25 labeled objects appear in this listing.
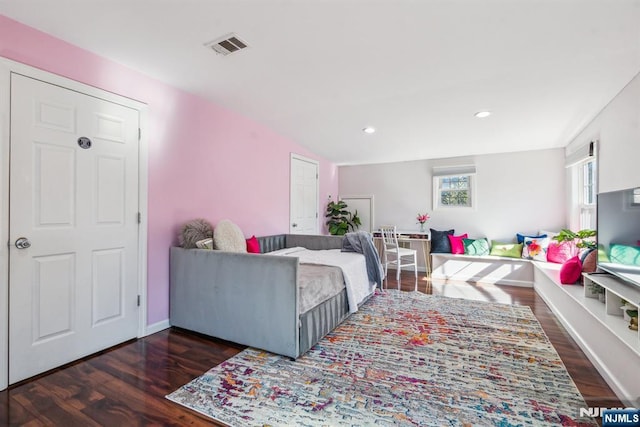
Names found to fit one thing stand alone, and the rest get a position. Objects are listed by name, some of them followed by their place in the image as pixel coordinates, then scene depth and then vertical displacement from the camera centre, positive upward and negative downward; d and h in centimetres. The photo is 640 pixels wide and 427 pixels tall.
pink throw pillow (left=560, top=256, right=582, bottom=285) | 279 -56
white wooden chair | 458 -55
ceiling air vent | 210 +125
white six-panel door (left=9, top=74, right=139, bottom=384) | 187 -12
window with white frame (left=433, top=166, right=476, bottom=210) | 512 +46
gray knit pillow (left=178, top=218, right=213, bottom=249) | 270 -22
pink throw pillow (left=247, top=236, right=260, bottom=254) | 333 -41
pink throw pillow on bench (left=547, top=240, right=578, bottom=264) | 379 -50
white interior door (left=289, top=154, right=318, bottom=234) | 474 +27
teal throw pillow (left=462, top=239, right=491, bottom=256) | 466 -55
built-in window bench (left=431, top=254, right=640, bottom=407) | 161 -81
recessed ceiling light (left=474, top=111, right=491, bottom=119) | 338 +117
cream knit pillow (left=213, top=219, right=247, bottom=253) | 274 -27
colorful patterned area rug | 154 -108
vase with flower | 533 -12
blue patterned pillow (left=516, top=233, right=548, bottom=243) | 440 -35
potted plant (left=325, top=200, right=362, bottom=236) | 565 -17
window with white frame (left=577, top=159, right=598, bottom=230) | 369 +25
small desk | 502 -47
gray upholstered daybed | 212 -75
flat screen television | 188 -14
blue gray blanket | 357 -49
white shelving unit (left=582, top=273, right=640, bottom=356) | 165 -66
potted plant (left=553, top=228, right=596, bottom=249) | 305 -28
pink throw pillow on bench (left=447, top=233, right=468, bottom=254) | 478 -52
